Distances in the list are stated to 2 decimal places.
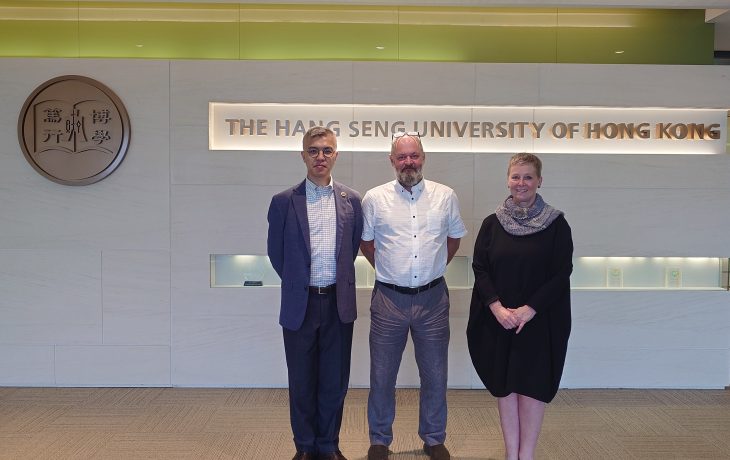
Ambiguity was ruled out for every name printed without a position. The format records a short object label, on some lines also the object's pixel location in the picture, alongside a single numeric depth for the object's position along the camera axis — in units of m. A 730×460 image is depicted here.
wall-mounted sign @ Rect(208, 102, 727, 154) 4.87
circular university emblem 4.75
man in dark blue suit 3.36
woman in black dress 3.17
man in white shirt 3.50
